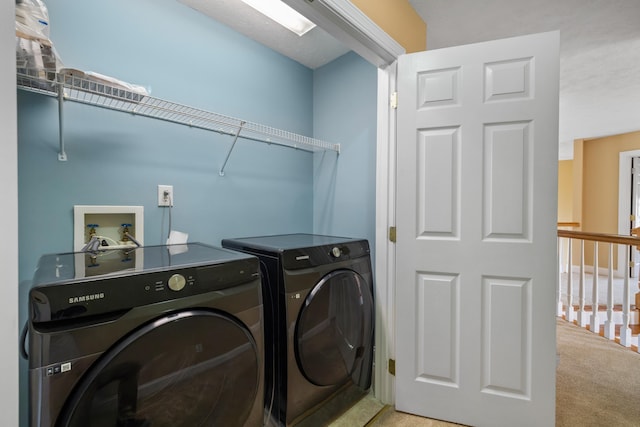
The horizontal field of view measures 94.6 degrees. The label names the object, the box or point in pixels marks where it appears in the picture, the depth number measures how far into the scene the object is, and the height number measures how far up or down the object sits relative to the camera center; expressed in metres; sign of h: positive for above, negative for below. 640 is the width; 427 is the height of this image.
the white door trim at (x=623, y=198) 5.16 +0.24
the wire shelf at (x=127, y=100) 1.08 +0.49
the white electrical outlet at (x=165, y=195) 1.57 +0.08
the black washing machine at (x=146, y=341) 0.72 -0.37
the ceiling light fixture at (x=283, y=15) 1.63 +1.14
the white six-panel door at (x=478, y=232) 1.44 -0.11
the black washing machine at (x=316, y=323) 1.33 -0.56
